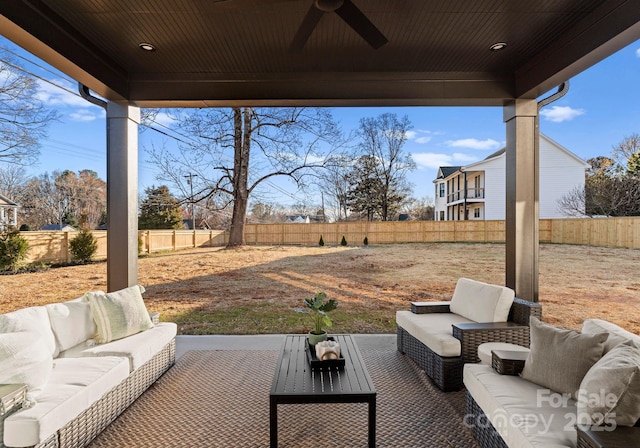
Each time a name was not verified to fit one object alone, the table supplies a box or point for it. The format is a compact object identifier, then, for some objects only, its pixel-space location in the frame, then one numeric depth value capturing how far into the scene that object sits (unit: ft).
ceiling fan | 6.95
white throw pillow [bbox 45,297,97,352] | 8.58
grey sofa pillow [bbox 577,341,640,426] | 4.59
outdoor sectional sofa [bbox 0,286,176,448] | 5.85
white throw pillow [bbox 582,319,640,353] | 5.88
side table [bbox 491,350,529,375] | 6.87
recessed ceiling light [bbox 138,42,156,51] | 9.82
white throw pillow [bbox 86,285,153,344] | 9.33
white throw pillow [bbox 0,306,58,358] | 7.16
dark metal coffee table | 6.51
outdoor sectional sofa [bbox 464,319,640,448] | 4.61
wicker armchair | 9.19
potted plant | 8.80
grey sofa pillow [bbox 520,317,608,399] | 5.84
